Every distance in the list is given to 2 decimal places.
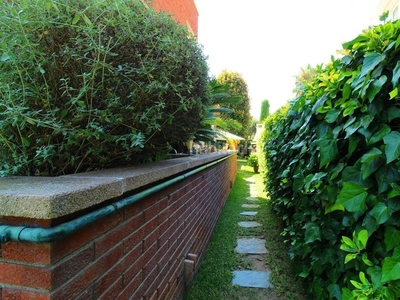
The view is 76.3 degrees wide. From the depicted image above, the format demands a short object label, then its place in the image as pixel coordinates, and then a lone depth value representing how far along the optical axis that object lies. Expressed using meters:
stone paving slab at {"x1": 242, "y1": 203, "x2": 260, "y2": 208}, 6.44
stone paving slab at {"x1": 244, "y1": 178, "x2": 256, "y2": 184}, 11.70
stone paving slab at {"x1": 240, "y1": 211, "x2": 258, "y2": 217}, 5.59
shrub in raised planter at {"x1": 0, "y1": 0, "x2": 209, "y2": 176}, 1.24
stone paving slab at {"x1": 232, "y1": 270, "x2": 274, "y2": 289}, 2.77
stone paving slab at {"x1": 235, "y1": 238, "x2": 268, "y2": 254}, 3.65
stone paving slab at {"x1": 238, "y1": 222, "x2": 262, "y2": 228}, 4.79
